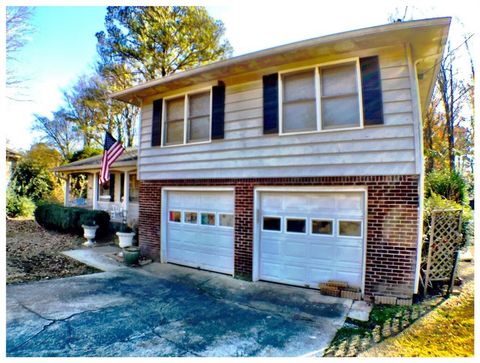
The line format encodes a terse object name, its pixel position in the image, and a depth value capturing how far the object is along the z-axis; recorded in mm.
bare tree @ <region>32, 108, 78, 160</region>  23422
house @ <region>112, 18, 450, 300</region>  4848
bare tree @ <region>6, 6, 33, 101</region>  8838
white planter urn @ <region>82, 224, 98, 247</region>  10070
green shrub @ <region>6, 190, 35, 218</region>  15133
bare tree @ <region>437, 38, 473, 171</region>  14750
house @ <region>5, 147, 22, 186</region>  16203
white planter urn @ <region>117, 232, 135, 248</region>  8445
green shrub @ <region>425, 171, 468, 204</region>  8969
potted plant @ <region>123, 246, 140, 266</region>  7289
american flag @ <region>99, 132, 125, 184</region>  7727
